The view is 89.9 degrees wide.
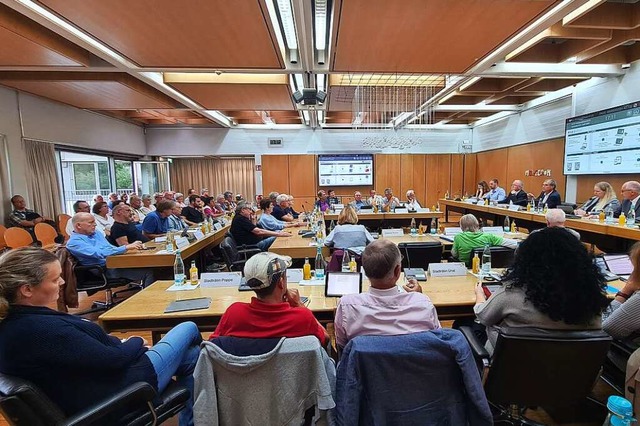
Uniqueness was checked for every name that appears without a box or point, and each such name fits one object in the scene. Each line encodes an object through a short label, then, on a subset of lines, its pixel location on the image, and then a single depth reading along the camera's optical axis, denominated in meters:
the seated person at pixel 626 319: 1.57
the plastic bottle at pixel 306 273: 2.46
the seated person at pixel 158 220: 4.94
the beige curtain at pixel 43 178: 6.01
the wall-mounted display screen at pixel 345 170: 10.57
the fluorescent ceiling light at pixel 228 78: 5.22
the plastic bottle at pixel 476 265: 2.56
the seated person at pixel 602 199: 5.07
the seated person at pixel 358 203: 7.80
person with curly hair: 1.43
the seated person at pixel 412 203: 7.24
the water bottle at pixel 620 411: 1.30
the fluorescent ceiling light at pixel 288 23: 3.24
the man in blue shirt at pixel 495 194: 8.29
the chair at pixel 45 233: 5.60
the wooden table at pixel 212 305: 1.92
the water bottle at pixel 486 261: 2.57
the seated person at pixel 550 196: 6.29
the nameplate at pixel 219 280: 2.41
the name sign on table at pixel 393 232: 4.53
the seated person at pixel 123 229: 4.09
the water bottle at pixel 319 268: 2.50
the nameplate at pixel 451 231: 4.35
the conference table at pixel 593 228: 3.95
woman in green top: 3.10
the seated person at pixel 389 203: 7.32
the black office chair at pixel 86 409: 1.09
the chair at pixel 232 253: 3.86
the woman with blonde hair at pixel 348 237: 3.57
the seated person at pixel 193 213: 6.67
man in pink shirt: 1.36
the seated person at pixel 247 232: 4.67
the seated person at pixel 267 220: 5.17
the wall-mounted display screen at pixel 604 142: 5.36
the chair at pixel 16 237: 5.07
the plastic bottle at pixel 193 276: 2.45
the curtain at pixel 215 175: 11.17
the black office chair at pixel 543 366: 1.33
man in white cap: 1.32
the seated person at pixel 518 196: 7.32
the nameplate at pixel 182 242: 3.84
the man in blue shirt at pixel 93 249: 3.39
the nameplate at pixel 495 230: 4.26
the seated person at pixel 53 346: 1.16
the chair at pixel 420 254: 3.33
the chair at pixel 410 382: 1.18
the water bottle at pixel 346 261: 2.79
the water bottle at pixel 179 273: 2.45
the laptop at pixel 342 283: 2.13
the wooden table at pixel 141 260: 3.43
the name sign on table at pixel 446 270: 2.52
